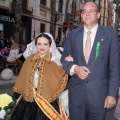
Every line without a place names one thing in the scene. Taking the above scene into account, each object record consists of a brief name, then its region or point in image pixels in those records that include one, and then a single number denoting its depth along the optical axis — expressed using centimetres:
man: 140
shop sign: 926
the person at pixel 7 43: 742
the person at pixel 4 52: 548
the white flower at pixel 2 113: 162
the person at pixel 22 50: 570
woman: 178
